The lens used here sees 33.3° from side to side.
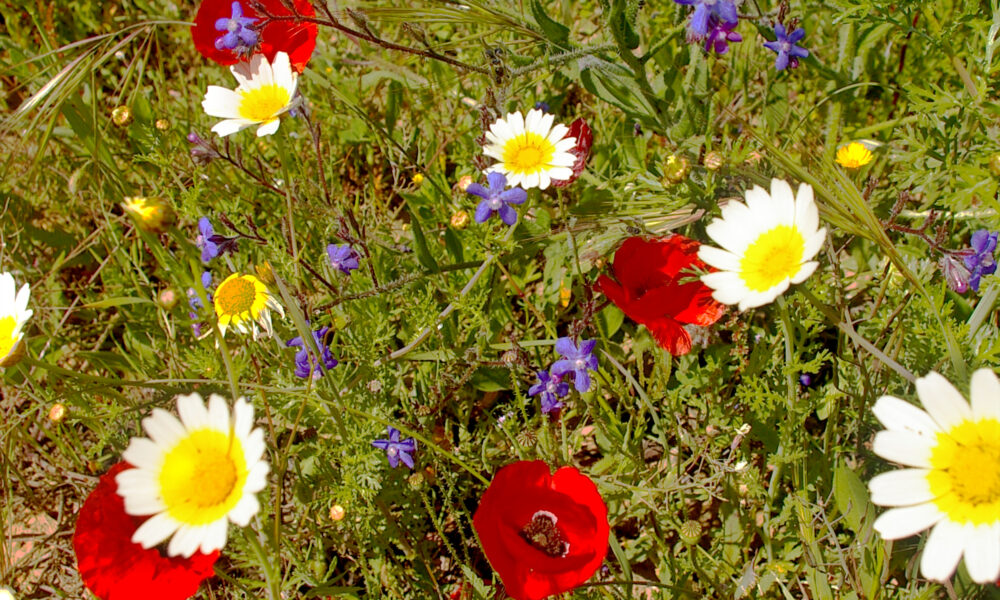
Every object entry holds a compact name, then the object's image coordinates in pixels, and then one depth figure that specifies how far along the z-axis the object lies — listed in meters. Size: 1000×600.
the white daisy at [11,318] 0.58
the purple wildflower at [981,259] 0.60
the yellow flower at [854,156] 0.68
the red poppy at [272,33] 0.67
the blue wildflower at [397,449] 0.63
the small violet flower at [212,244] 0.66
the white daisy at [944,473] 0.52
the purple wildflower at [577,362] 0.62
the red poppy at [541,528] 0.58
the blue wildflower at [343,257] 0.65
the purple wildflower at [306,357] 0.64
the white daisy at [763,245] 0.54
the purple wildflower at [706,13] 0.61
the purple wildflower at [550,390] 0.64
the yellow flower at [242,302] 0.65
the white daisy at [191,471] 0.53
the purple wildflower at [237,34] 0.64
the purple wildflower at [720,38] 0.63
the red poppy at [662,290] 0.61
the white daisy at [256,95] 0.64
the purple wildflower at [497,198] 0.63
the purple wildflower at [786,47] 0.66
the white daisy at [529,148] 0.63
